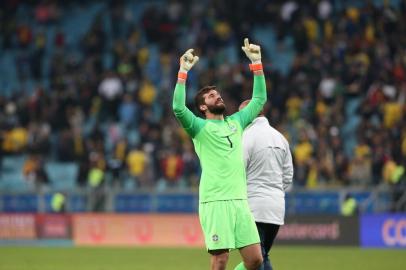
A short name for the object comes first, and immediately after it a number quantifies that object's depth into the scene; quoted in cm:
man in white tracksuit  2130
